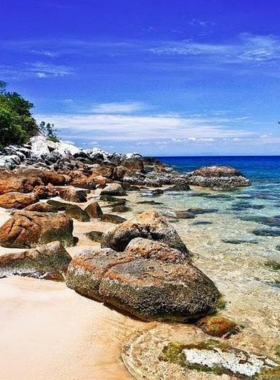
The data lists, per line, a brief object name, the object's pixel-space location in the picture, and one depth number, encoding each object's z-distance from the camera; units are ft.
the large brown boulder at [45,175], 81.79
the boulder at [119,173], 118.86
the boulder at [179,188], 101.36
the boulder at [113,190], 82.77
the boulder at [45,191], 71.40
